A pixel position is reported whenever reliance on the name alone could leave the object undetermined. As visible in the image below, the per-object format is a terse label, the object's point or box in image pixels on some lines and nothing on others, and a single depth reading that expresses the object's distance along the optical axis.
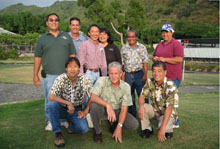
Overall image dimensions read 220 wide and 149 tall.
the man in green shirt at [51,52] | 3.84
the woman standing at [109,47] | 4.65
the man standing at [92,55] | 4.23
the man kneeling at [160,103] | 3.43
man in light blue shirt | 4.55
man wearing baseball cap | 4.04
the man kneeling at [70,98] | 3.29
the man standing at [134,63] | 4.65
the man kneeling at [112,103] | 3.35
